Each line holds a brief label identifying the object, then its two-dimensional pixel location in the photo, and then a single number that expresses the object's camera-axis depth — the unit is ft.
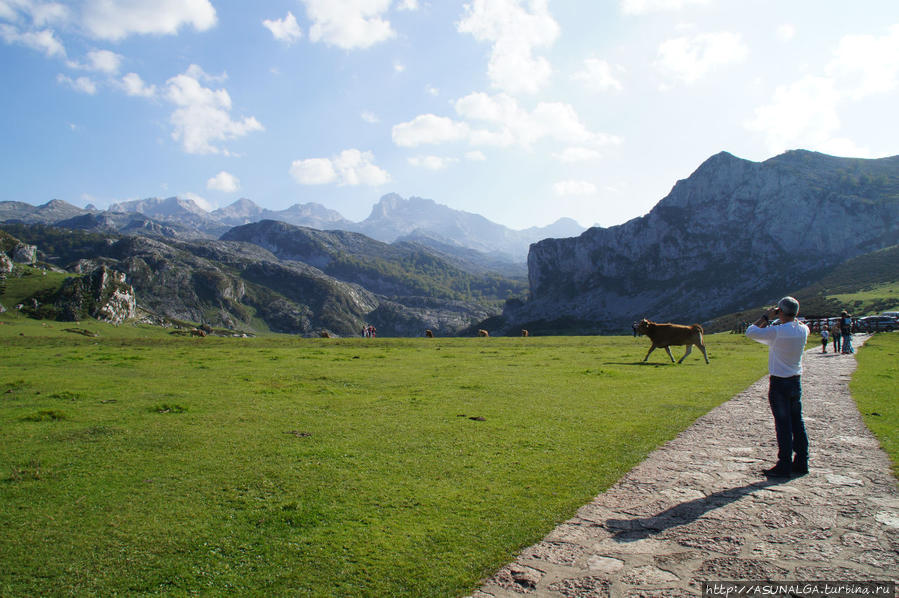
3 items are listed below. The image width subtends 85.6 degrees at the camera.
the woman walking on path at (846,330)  119.65
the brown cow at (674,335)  103.40
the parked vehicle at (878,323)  216.54
